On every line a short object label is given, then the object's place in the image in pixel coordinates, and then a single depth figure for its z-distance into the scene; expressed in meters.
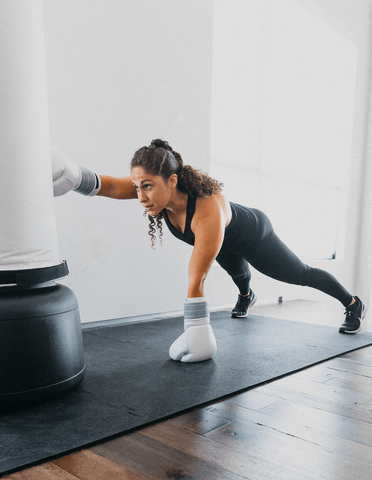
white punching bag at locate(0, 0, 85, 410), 1.07
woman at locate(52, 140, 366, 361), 1.49
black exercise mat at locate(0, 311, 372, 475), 0.96
